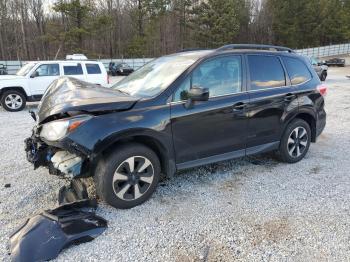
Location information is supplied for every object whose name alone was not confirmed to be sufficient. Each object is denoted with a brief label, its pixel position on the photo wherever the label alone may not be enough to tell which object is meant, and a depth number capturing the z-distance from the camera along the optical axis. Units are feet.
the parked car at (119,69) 97.86
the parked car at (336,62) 119.03
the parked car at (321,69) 63.71
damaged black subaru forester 11.01
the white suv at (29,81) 33.40
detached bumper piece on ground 8.95
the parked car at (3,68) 78.39
